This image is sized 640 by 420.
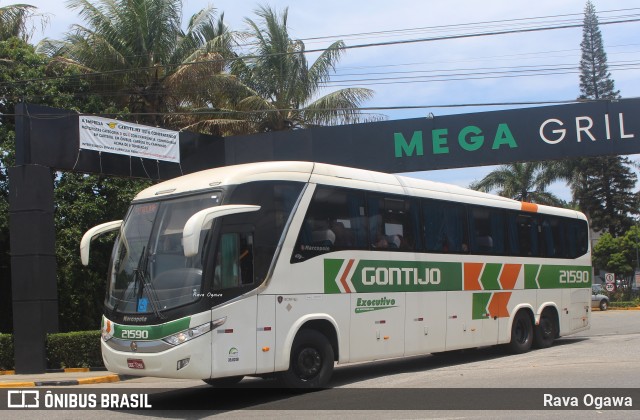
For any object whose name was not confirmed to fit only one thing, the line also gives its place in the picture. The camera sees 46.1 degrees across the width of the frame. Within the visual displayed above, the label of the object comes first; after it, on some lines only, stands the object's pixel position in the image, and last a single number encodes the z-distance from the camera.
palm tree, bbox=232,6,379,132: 31.30
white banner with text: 17.78
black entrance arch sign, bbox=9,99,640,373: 16.88
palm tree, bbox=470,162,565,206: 56.06
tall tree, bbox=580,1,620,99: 55.19
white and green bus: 10.38
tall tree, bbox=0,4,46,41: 28.23
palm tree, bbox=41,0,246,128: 28.70
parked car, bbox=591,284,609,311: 42.09
